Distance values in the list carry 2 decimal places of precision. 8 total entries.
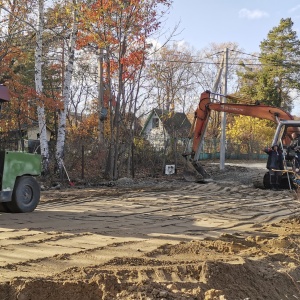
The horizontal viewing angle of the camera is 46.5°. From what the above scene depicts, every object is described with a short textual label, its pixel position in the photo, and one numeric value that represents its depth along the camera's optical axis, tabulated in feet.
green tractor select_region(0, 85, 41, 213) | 23.44
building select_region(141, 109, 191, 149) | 62.92
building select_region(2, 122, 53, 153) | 55.89
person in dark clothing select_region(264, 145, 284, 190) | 42.36
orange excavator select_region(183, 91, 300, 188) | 46.52
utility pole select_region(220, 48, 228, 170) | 65.06
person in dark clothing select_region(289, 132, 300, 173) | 32.58
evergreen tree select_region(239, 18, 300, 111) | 128.34
